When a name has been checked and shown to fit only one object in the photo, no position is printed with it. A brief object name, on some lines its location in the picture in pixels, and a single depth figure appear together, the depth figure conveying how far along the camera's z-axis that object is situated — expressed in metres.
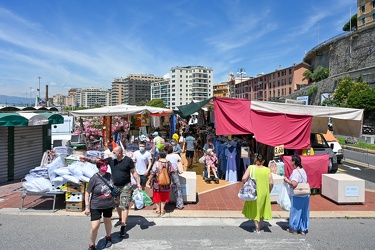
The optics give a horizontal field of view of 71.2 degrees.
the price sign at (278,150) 8.02
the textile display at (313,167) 7.94
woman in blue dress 5.16
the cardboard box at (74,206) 6.37
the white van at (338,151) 13.35
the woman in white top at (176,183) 6.66
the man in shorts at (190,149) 11.23
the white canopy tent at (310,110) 8.73
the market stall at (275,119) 8.38
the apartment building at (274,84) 75.68
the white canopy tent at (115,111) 10.41
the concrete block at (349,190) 7.05
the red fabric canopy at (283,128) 8.41
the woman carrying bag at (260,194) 5.14
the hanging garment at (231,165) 9.19
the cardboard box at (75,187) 6.40
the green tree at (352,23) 65.25
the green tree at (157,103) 104.43
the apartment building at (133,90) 182.88
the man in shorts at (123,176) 5.02
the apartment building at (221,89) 132.25
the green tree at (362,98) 32.75
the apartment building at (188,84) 132.00
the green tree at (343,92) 36.92
